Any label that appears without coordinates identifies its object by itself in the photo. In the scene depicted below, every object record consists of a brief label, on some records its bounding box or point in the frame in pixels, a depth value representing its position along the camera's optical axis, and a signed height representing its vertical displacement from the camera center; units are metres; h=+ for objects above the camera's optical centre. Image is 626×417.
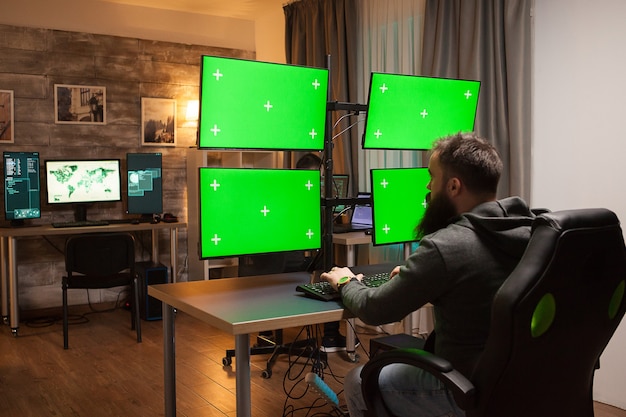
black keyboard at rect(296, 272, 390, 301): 2.24 -0.37
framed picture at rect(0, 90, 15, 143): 5.26 +0.53
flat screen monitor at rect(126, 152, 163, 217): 5.52 -0.01
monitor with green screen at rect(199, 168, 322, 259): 2.37 -0.11
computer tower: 5.22 -0.82
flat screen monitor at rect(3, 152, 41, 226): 5.03 -0.03
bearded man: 1.76 -0.24
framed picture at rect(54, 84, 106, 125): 5.47 +0.65
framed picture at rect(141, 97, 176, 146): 5.83 +0.54
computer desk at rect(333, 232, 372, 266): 4.19 -0.38
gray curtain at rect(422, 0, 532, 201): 3.63 +0.68
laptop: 4.64 -0.30
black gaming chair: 1.49 -0.34
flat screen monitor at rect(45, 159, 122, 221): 5.22 +0.00
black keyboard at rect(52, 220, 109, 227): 5.01 -0.32
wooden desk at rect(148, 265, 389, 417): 2.00 -0.41
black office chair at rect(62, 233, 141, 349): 4.47 -0.55
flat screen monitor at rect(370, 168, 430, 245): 2.77 -0.09
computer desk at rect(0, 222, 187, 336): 4.73 -0.46
